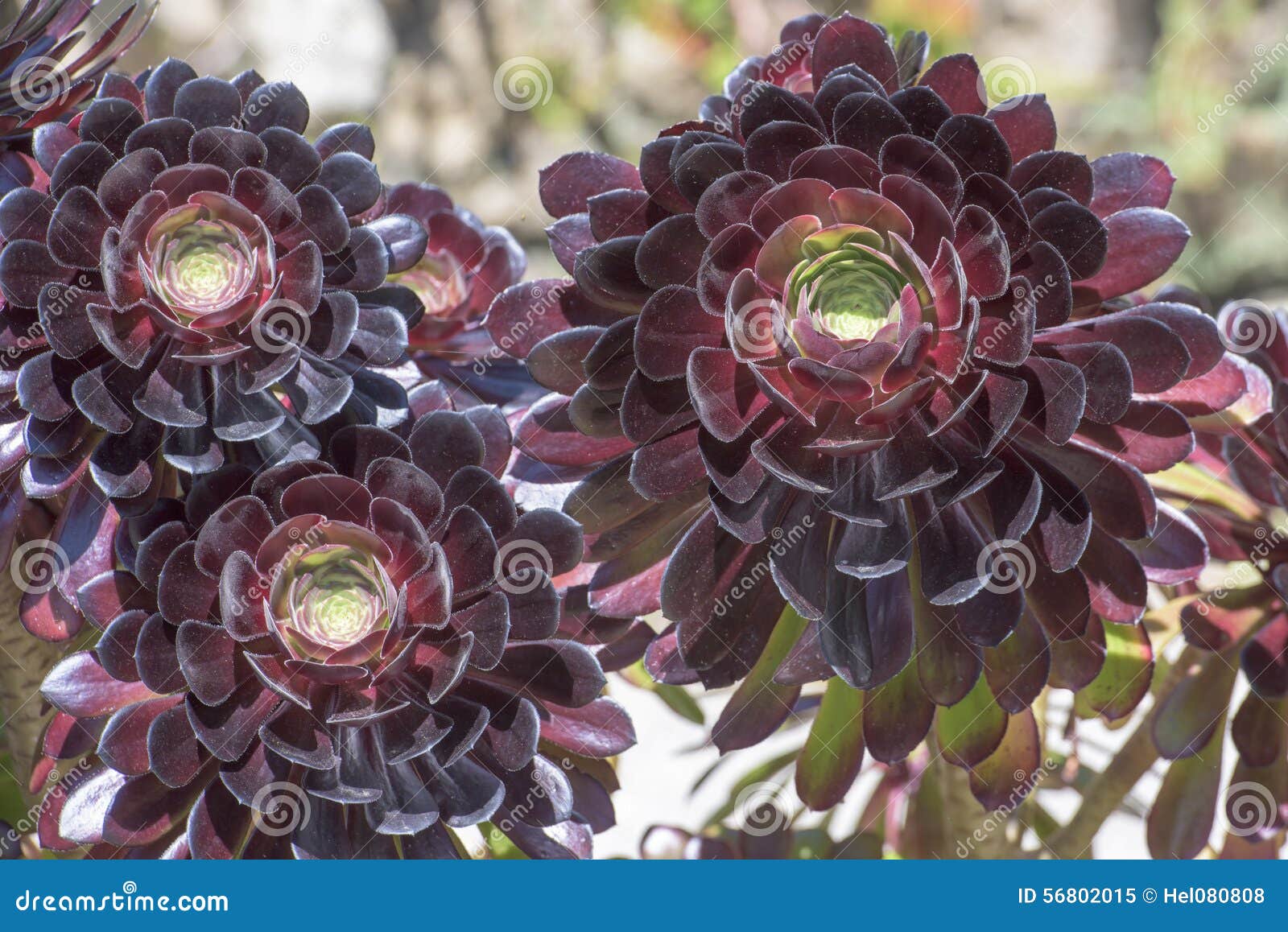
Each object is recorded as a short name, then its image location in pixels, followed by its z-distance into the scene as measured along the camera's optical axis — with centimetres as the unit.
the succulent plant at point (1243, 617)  113
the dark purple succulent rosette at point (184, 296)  106
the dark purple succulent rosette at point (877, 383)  104
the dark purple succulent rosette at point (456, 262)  118
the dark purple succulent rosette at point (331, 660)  105
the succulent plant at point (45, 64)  110
